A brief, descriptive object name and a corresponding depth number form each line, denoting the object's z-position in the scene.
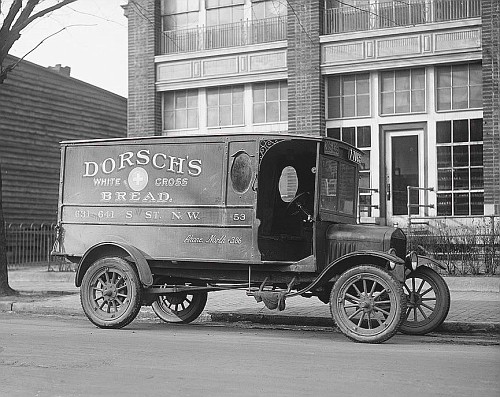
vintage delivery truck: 9.92
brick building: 17.30
